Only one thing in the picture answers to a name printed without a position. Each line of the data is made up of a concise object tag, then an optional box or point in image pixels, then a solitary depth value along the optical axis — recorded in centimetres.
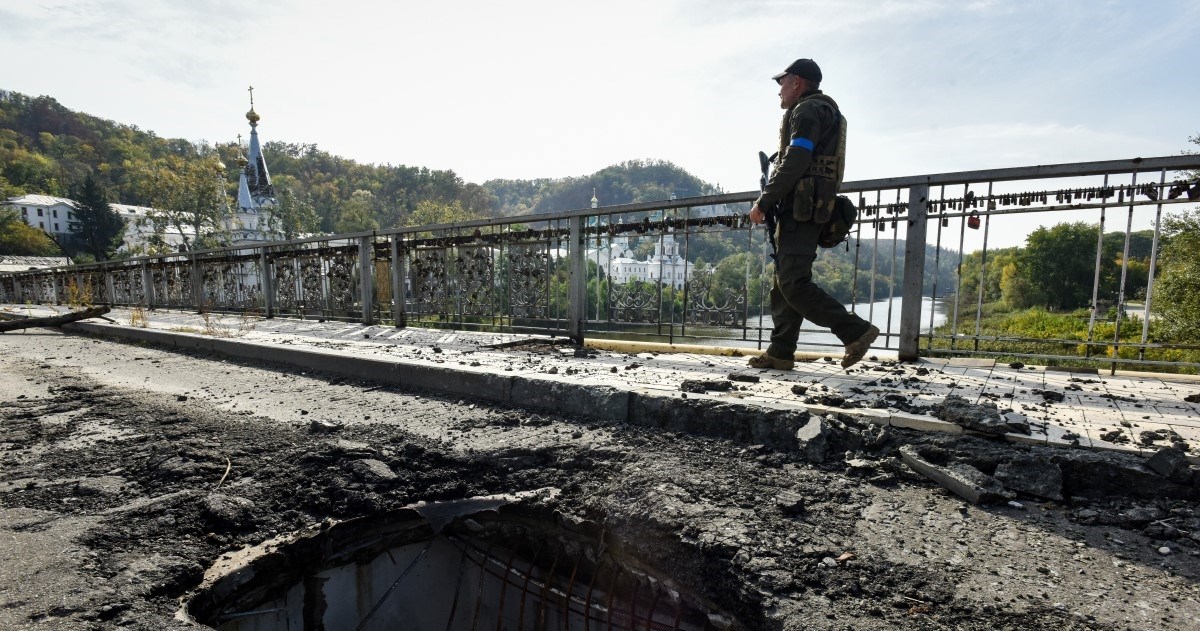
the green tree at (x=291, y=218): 5806
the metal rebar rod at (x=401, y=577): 278
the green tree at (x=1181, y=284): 2139
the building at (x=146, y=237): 4453
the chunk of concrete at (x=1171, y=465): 219
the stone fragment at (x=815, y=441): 274
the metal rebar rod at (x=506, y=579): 261
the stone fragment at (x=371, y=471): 280
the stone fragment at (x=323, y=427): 346
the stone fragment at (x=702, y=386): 355
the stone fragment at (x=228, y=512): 235
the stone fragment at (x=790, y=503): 226
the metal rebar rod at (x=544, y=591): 251
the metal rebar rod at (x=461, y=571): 286
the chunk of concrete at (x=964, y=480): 224
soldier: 381
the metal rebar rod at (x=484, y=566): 273
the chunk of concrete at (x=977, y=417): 259
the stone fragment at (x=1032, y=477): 226
